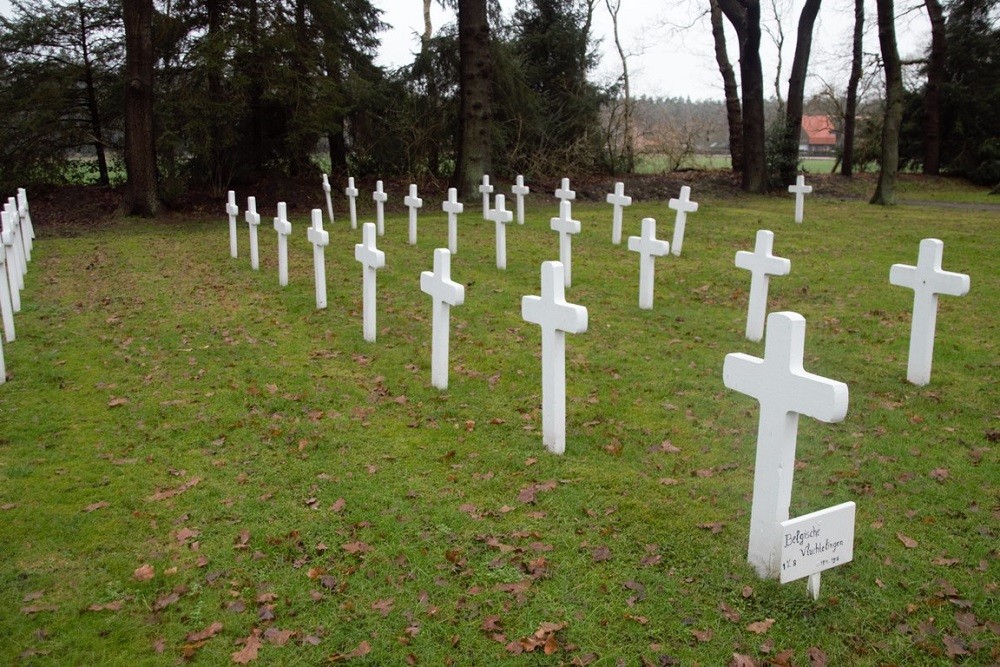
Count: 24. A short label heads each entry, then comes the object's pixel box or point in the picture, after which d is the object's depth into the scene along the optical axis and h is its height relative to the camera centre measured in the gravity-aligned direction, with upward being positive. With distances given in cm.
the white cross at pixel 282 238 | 1185 -106
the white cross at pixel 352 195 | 1786 -67
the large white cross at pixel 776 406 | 402 -114
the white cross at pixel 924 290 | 732 -104
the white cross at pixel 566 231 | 1162 -89
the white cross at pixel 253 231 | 1342 -109
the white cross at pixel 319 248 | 1034 -104
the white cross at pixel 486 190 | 1797 -53
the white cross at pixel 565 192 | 1637 -51
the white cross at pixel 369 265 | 906 -109
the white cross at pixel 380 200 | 1711 -73
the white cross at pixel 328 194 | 1864 -68
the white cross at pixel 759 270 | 870 -105
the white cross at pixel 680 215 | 1405 -79
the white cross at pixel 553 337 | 601 -122
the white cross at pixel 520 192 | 1756 -56
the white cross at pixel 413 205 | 1570 -75
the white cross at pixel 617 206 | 1554 -73
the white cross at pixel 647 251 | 1011 -101
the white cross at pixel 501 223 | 1302 -89
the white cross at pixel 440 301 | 745 -120
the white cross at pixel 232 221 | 1459 -101
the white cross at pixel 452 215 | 1430 -86
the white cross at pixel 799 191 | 1831 -50
